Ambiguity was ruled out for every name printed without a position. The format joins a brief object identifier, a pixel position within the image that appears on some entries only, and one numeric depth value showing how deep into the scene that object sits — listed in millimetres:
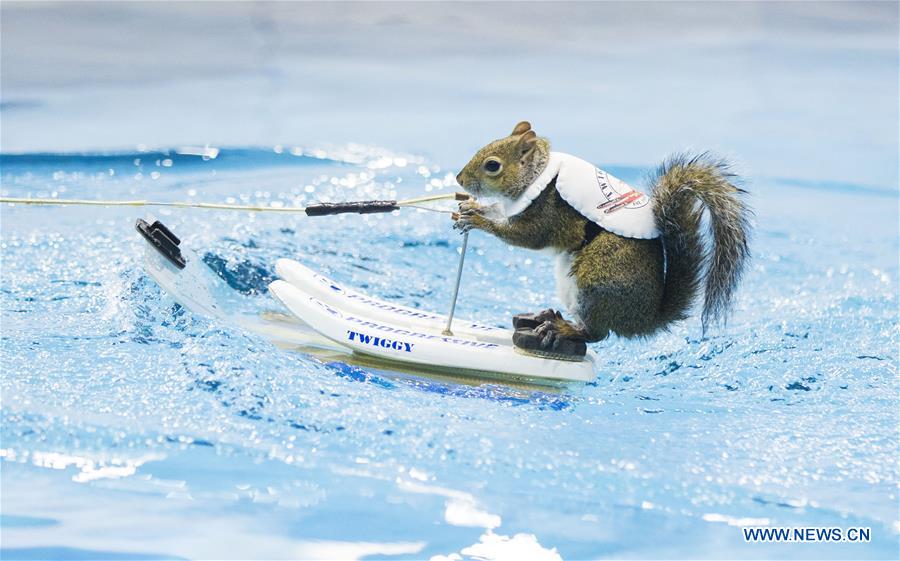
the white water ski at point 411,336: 3230
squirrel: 3049
